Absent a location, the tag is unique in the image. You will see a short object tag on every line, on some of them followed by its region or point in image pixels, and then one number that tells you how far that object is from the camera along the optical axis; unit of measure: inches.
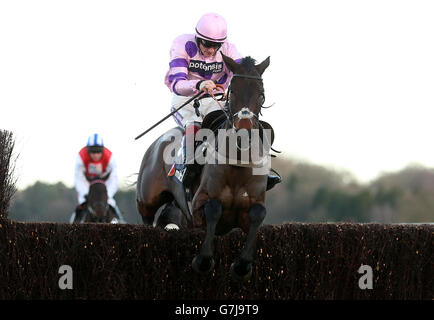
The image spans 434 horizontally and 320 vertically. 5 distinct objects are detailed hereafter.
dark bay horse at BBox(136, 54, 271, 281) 507.5
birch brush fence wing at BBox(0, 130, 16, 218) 562.9
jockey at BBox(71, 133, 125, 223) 1069.1
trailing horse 1026.7
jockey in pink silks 589.3
